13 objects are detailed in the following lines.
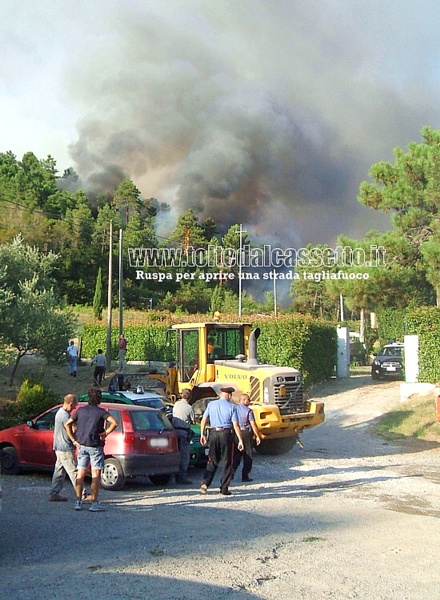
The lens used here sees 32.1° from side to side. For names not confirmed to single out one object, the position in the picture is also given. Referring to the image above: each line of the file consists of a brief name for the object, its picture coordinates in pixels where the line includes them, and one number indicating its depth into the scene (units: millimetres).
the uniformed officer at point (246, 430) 13266
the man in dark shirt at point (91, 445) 10094
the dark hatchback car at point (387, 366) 30125
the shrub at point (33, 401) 19853
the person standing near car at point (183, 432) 12984
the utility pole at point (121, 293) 35062
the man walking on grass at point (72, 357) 30753
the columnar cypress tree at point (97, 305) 54531
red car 11961
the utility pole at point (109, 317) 35938
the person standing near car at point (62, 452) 10508
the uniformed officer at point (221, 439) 11641
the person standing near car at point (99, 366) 29203
